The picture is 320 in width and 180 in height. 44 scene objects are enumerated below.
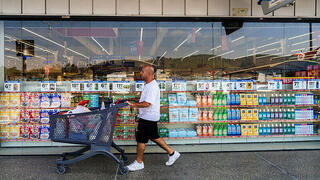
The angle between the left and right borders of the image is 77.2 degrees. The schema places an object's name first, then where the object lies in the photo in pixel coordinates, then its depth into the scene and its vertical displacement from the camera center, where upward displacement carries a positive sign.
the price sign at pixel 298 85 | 4.83 +0.07
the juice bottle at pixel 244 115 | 4.76 -0.63
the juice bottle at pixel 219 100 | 4.72 -0.28
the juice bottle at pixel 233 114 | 4.71 -0.60
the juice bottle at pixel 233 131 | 4.68 -0.99
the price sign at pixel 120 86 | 4.73 +0.09
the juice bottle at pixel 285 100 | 4.77 -0.28
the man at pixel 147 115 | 3.23 -0.43
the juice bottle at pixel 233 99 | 4.73 -0.24
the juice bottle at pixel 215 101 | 4.73 -0.29
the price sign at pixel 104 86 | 4.71 +0.09
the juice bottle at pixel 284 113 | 4.77 -0.61
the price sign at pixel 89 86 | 4.67 +0.09
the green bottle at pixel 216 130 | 4.71 -0.98
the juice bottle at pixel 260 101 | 4.76 -0.30
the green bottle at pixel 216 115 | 4.74 -0.62
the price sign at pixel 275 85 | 4.85 +0.08
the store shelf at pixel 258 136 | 4.67 -1.13
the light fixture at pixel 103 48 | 5.27 +1.10
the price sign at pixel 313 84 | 4.86 +0.10
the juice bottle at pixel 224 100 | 4.73 -0.27
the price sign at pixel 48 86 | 4.63 +0.10
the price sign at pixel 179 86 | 4.74 +0.08
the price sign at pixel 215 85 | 4.82 +0.09
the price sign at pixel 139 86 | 4.74 +0.08
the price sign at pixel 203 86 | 4.77 +0.07
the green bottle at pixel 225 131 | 4.70 -0.99
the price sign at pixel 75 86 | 4.68 +0.10
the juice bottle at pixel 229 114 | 4.72 -0.60
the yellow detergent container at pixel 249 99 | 4.75 -0.26
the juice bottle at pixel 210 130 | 4.73 -0.98
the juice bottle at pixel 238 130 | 4.70 -0.97
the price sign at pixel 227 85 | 4.78 +0.09
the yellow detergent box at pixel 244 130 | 4.75 -0.98
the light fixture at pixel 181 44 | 5.49 +1.26
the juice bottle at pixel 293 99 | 4.77 -0.26
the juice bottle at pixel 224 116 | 4.72 -0.64
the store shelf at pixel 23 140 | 4.50 -1.11
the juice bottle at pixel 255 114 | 4.75 -0.62
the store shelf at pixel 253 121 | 4.68 -0.77
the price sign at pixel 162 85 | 4.76 +0.10
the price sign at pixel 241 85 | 4.78 +0.09
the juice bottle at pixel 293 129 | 4.79 -0.98
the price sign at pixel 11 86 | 4.55 +0.11
